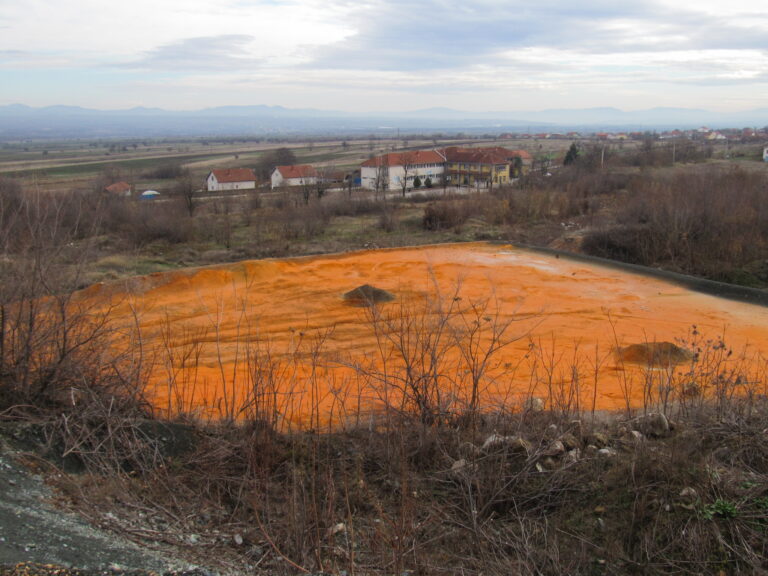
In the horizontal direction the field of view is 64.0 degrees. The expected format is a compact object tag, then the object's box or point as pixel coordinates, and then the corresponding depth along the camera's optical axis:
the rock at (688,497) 4.45
